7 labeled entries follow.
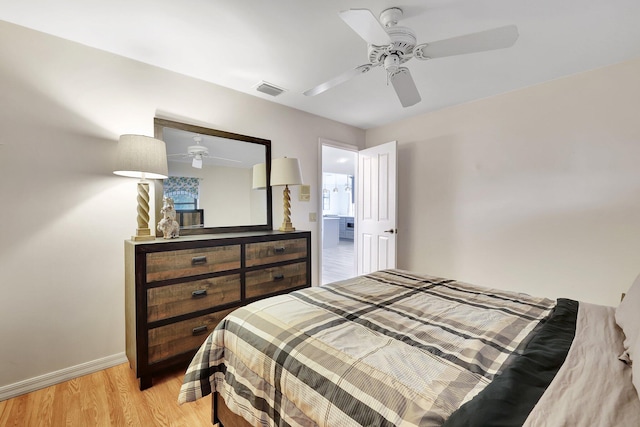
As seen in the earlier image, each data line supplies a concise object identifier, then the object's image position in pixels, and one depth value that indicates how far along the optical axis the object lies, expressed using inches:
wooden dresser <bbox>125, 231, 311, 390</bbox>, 72.2
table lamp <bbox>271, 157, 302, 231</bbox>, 108.3
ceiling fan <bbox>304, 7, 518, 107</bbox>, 53.1
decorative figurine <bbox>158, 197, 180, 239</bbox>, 83.3
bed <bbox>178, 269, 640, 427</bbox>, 26.2
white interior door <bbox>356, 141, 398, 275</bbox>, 136.5
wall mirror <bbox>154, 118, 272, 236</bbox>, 94.5
